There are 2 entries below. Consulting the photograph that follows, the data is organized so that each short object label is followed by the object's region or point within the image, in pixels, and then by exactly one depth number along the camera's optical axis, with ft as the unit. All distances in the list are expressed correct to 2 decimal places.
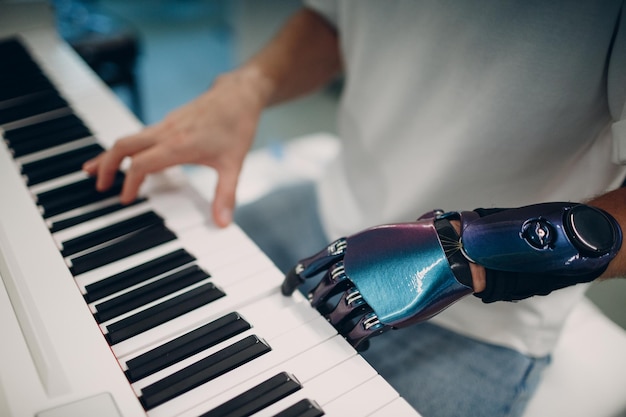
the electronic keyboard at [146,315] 1.67
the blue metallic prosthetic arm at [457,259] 1.58
